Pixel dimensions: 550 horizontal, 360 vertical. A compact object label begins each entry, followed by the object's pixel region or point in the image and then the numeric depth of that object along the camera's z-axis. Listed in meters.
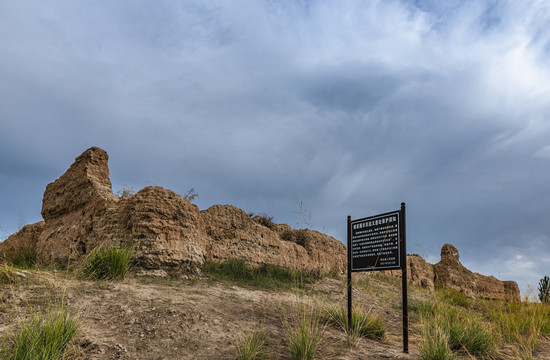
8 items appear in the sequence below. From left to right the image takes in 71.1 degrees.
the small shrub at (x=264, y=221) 12.86
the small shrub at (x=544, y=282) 18.24
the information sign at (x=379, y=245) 6.00
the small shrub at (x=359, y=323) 6.25
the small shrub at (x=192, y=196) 13.49
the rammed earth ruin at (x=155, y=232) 8.27
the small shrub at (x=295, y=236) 12.93
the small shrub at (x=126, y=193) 13.95
